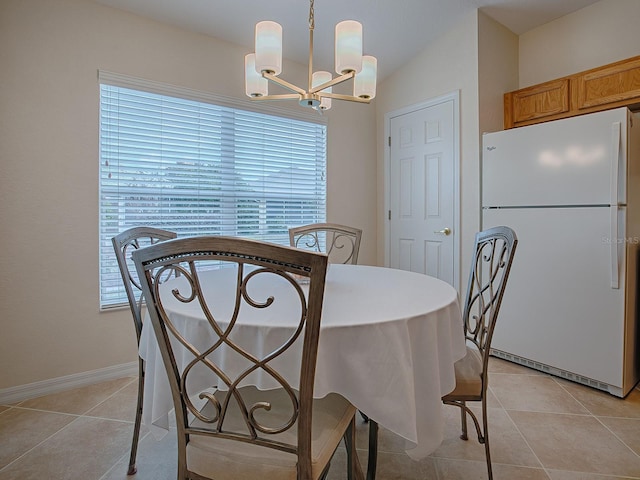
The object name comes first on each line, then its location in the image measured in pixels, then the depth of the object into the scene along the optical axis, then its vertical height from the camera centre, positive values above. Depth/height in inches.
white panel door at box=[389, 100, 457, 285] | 126.4 +18.1
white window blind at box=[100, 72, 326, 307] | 97.7 +22.2
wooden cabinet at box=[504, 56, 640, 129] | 94.0 +41.5
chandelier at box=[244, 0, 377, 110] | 61.0 +31.0
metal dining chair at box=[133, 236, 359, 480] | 31.5 -14.4
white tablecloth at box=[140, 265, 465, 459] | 38.8 -12.9
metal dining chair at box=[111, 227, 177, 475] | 60.2 -8.5
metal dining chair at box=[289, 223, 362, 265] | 95.7 +0.2
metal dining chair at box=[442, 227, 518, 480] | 55.1 -19.4
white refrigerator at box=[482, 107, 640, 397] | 85.0 -0.8
